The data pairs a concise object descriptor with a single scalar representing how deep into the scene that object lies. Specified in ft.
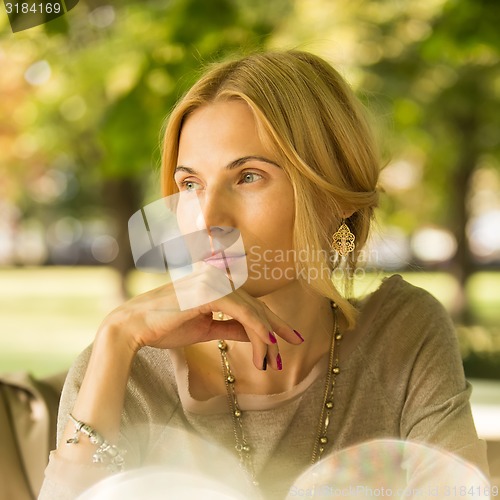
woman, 4.47
